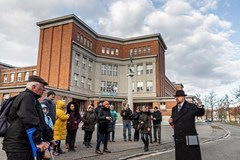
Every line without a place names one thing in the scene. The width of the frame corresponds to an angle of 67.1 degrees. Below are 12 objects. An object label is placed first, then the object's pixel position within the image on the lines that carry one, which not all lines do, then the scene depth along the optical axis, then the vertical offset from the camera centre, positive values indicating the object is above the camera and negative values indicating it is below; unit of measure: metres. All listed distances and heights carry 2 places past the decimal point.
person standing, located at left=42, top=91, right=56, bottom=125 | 5.85 -0.05
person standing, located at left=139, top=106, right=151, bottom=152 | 7.56 -0.94
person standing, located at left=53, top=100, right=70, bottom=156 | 6.65 -0.88
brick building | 32.38 +7.57
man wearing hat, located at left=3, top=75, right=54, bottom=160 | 2.61 -0.37
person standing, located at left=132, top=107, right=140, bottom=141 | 10.35 -1.07
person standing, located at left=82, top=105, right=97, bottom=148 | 8.17 -0.88
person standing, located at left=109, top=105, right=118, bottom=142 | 10.48 -0.70
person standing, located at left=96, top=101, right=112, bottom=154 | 6.82 -0.80
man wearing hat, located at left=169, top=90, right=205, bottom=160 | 3.72 -0.48
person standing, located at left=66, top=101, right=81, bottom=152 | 7.18 -0.78
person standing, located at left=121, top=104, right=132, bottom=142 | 10.52 -0.85
